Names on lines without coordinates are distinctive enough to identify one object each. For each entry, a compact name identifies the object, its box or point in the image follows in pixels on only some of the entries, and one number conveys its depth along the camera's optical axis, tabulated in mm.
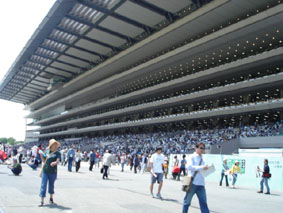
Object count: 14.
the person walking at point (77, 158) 15925
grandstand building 28093
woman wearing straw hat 5922
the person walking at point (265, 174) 11036
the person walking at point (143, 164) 19708
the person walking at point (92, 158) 17385
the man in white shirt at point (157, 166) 7836
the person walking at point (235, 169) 12595
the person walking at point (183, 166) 15490
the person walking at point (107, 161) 12566
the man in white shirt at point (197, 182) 4781
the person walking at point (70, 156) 15900
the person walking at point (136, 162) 19691
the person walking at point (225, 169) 13263
